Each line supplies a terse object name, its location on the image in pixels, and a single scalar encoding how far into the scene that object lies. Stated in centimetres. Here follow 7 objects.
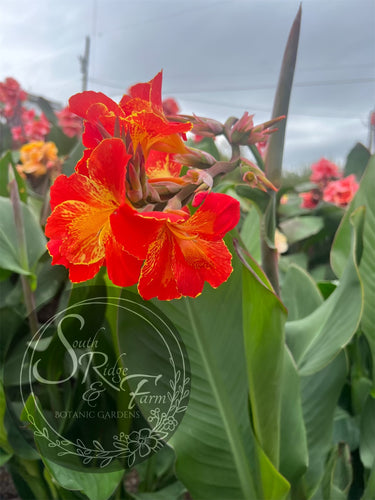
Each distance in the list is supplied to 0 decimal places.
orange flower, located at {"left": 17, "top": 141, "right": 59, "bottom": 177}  116
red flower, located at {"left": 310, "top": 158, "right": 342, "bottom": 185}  162
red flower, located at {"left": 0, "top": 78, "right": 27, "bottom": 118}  170
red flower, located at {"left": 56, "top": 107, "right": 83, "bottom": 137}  138
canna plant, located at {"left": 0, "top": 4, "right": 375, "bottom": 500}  27
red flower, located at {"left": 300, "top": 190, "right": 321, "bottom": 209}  144
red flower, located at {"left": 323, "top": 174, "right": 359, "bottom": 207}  125
